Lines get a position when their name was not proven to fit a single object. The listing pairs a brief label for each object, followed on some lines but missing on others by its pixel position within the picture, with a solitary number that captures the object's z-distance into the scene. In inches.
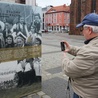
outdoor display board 74.5
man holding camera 39.6
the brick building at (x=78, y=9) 691.7
